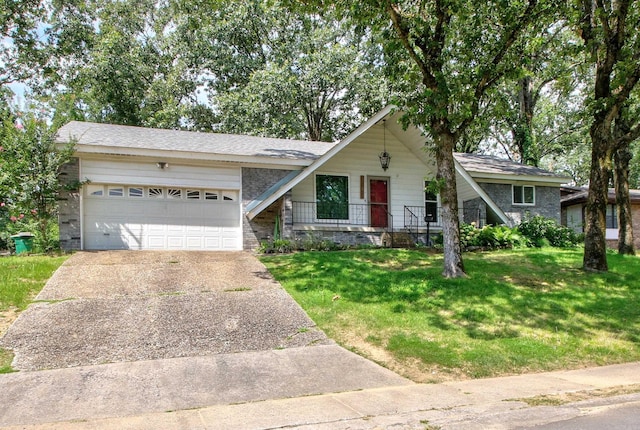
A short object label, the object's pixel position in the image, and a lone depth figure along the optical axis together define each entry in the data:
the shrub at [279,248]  13.81
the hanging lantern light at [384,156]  16.53
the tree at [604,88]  10.91
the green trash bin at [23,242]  13.02
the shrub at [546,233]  16.67
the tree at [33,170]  12.34
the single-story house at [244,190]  14.03
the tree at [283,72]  23.73
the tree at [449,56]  10.16
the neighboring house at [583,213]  23.19
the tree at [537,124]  26.23
